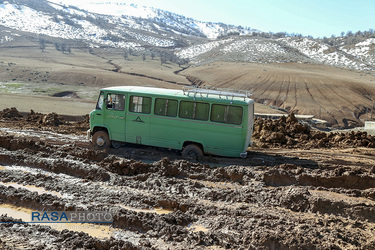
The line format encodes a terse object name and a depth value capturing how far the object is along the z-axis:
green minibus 12.23
